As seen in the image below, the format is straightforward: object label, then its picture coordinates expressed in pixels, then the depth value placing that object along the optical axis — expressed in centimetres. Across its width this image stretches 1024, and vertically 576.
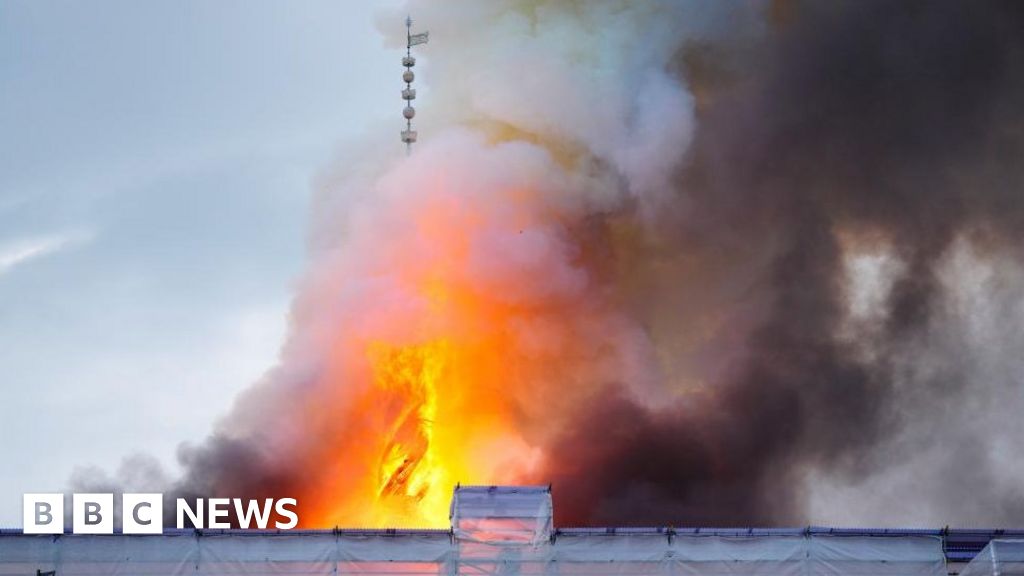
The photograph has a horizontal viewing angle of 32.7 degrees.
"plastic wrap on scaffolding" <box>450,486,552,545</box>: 8475
